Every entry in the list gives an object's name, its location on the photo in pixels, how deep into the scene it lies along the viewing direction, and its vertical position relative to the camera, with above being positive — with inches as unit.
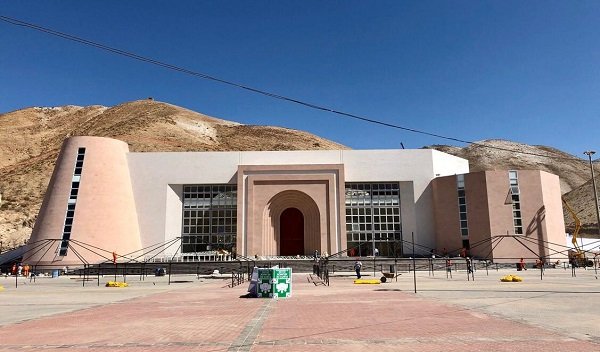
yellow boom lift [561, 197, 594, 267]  1526.8 -58.4
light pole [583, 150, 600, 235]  1657.7 +340.4
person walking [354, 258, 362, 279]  1090.1 -52.4
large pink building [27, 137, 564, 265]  1536.7 +169.4
